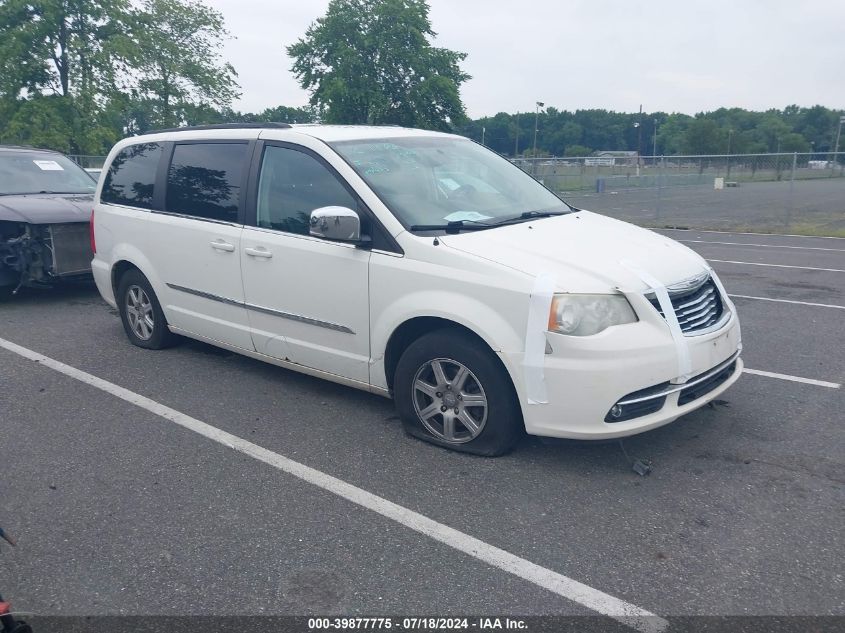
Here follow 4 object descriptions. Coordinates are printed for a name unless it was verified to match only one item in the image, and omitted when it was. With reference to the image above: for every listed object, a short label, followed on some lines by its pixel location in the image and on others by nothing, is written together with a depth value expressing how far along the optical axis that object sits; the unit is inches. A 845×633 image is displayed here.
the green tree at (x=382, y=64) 1990.7
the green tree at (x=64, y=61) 987.9
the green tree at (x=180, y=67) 1466.5
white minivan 148.0
